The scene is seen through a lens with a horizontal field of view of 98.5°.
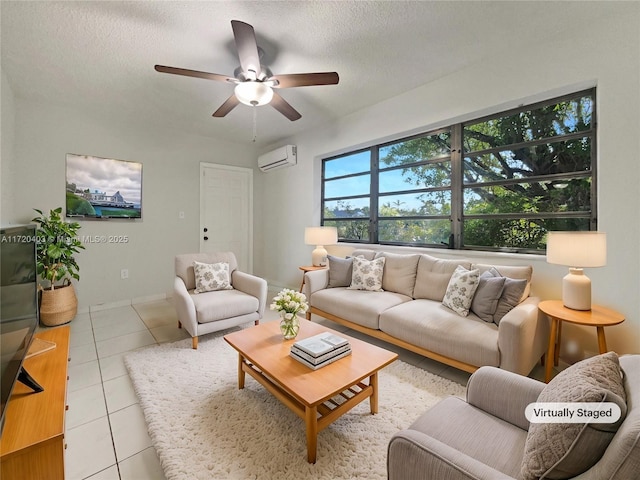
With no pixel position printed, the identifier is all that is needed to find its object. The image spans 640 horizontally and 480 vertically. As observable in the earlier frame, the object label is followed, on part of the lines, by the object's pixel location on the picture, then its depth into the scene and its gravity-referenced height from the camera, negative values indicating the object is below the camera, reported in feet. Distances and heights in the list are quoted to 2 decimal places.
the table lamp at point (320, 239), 12.29 -0.09
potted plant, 10.00 -1.00
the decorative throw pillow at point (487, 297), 6.97 -1.56
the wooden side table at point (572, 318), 5.77 -1.75
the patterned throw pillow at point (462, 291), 7.38 -1.48
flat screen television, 3.39 -0.99
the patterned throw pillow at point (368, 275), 9.85 -1.37
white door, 15.55 +1.57
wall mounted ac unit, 14.93 +4.45
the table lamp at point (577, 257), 5.97 -0.46
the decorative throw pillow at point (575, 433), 2.21 -1.65
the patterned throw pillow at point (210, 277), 9.87 -1.44
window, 7.55 +1.87
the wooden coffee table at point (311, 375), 4.53 -2.49
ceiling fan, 6.31 +4.04
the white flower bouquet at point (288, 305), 6.31 -1.56
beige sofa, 5.90 -2.12
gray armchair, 2.01 -2.22
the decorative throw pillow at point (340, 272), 10.50 -1.34
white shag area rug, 4.42 -3.63
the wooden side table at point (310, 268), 11.96 -1.37
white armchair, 8.41 -2.05
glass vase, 6.38 -2.08
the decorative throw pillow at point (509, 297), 6.81 -1.51
